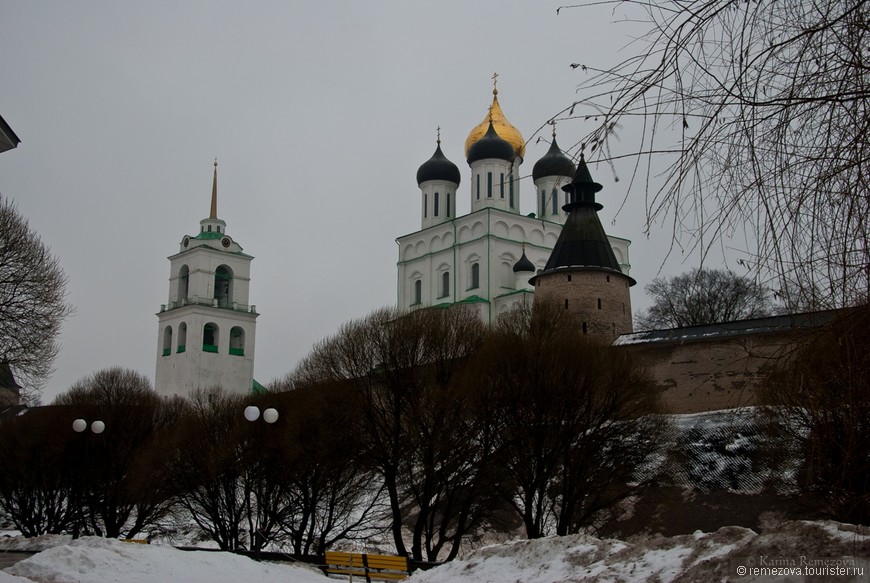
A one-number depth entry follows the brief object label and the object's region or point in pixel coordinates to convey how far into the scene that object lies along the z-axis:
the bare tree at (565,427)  22.25
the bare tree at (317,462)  23.03
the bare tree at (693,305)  44.75
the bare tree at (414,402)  21.67
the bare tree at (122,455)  27.00
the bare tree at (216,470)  25.17
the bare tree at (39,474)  28.86
